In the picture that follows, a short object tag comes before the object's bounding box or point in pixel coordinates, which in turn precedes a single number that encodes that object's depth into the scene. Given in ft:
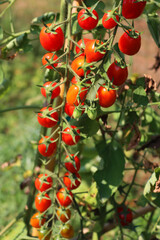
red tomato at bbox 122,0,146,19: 2.11
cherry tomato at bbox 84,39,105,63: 2.12
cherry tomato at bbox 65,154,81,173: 2.39
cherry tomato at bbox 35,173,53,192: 2.41
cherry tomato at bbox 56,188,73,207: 2.38
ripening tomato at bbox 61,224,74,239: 2.55
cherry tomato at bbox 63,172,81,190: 2.38
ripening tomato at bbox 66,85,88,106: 2.19
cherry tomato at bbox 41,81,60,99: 2.20
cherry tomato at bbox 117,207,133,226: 2.86
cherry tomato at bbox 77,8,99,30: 2.23
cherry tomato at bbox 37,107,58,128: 2.29
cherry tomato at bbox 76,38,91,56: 2.23
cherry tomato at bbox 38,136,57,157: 2.39
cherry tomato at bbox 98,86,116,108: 2.18
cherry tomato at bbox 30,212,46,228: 2.51
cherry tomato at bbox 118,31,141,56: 2.16
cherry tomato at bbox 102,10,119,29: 2.14
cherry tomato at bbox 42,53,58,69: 2.30
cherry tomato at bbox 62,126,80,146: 2.28
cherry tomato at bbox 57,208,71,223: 2.33
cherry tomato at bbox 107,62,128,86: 2.20
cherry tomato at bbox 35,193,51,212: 2.44
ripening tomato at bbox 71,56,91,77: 2.21
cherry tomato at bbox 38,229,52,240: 2.40
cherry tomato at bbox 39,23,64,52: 2.23
